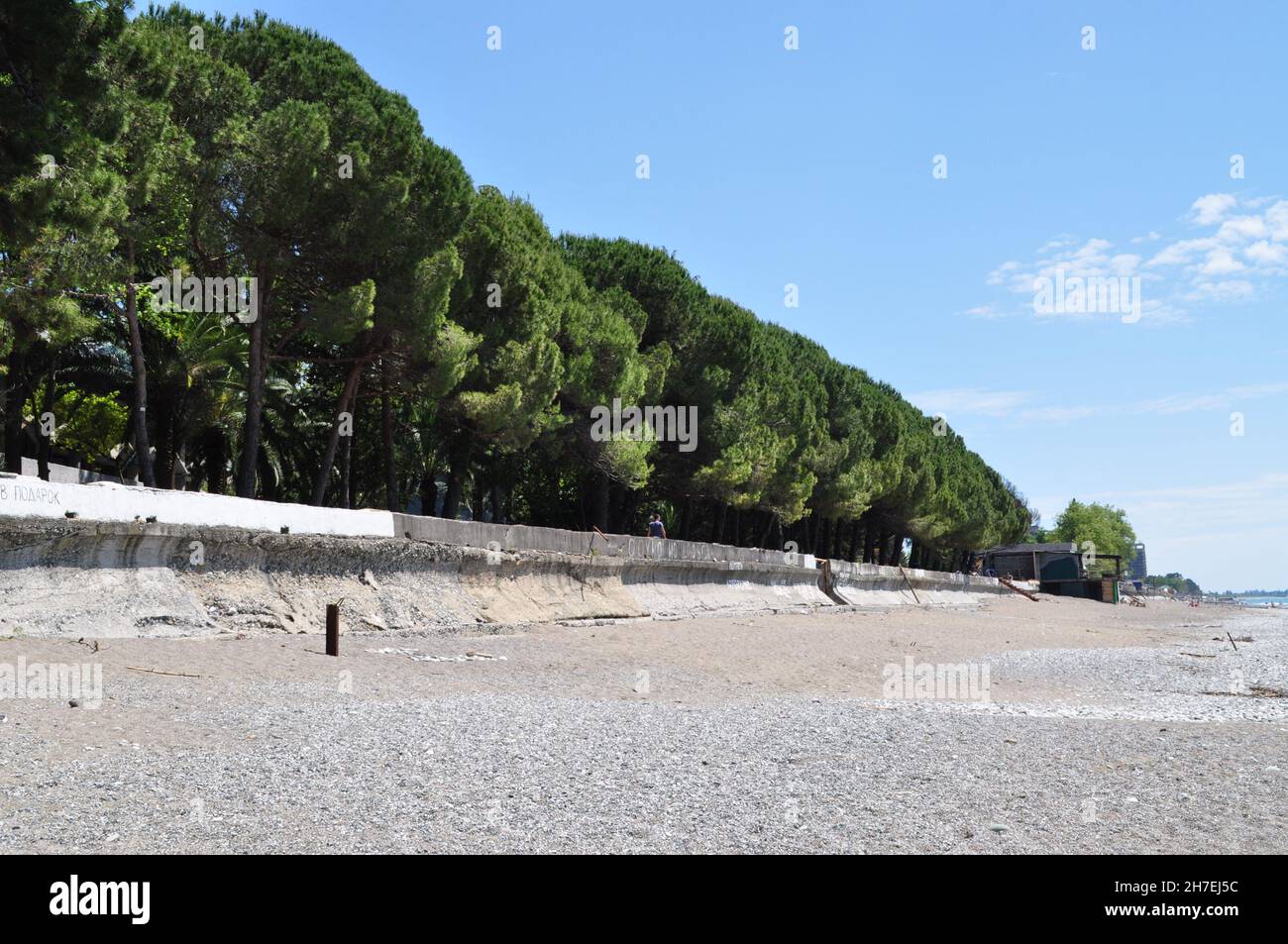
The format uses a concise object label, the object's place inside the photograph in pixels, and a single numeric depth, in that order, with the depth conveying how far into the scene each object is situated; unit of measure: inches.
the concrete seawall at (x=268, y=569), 482.3
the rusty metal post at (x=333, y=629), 522.6
